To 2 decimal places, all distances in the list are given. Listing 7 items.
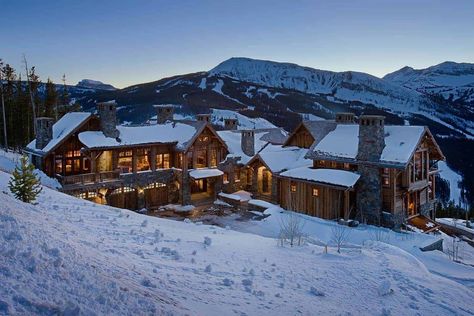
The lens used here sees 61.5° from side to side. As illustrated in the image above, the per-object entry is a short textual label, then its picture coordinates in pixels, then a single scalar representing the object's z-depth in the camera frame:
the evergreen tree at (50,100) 51.01
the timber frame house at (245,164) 27.03
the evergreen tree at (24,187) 13.42
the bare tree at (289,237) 13.33
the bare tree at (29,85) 45.75
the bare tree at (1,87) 42.98
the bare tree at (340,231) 22.42
